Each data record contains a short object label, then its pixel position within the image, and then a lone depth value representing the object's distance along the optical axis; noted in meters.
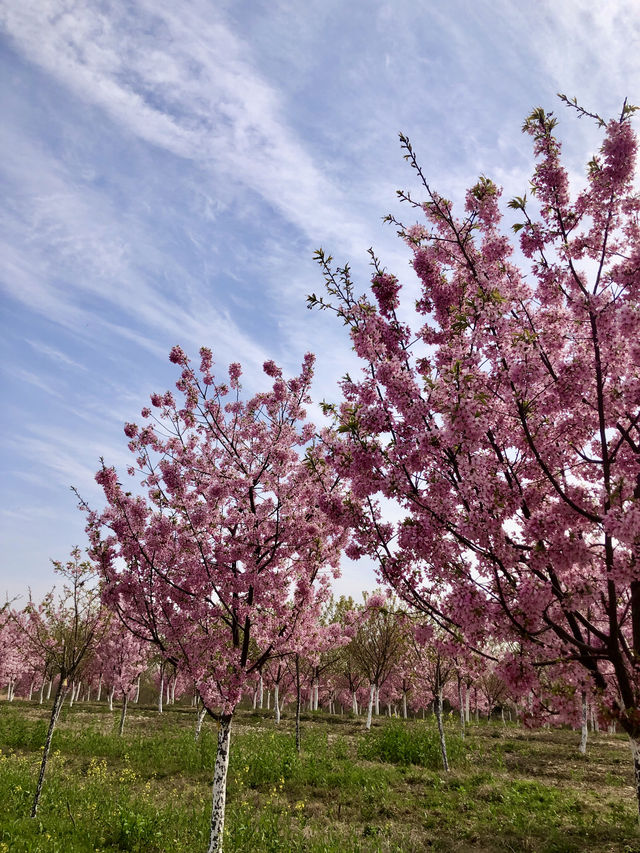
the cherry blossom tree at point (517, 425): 4.27
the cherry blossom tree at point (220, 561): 8.10
